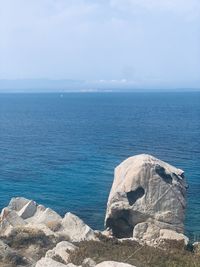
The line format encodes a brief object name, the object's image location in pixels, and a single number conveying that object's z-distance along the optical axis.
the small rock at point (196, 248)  25.25
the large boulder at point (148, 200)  34.44
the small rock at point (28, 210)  35.47
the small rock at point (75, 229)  29.97
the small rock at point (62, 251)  22.52
